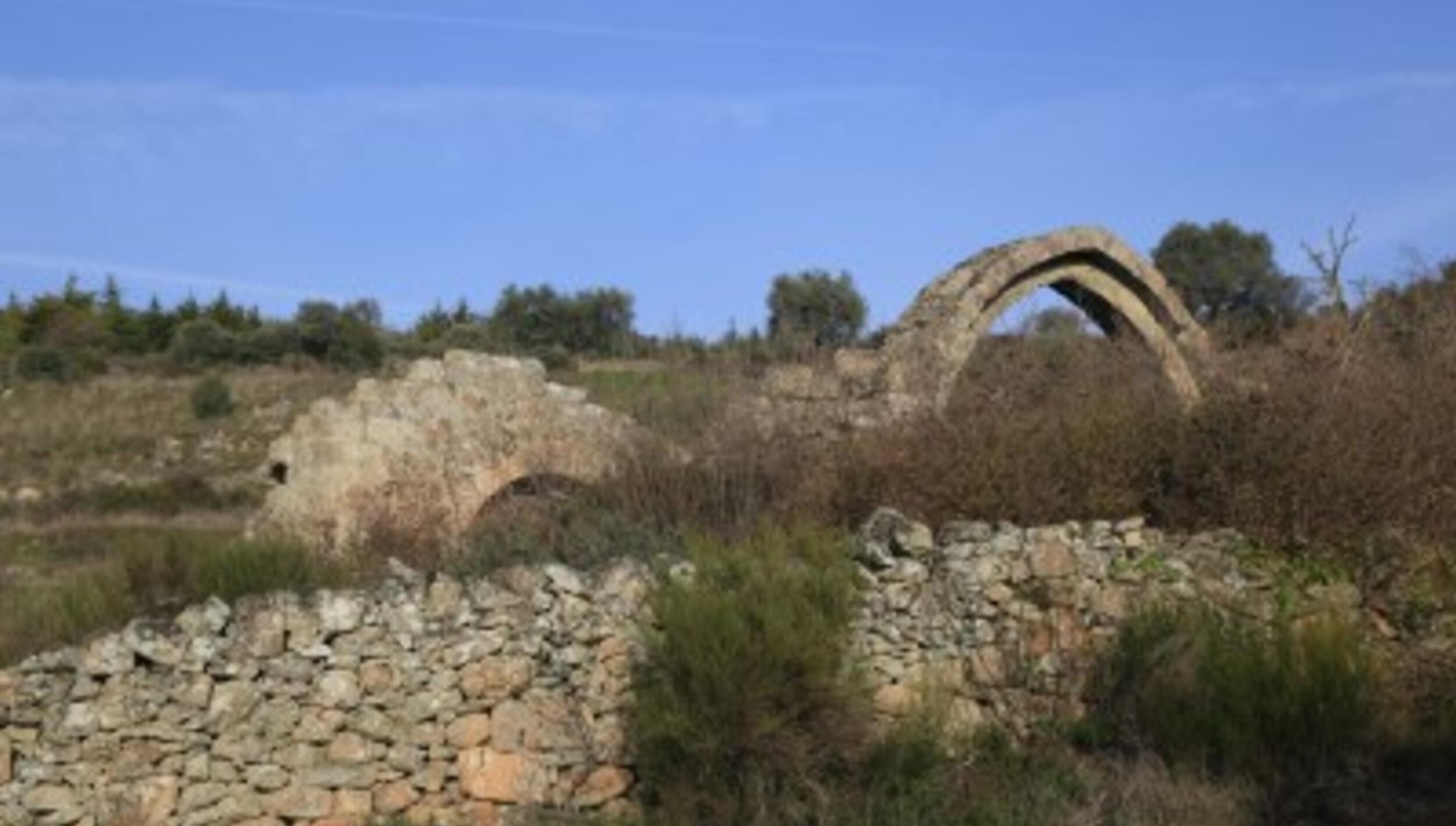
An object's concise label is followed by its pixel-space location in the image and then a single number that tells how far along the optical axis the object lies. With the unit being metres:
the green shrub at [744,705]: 8.23
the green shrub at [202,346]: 46.22
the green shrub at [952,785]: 7.85
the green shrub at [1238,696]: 8.27
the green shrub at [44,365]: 44.94
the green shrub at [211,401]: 37.56
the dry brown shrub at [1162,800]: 7.57
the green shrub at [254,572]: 9.45
